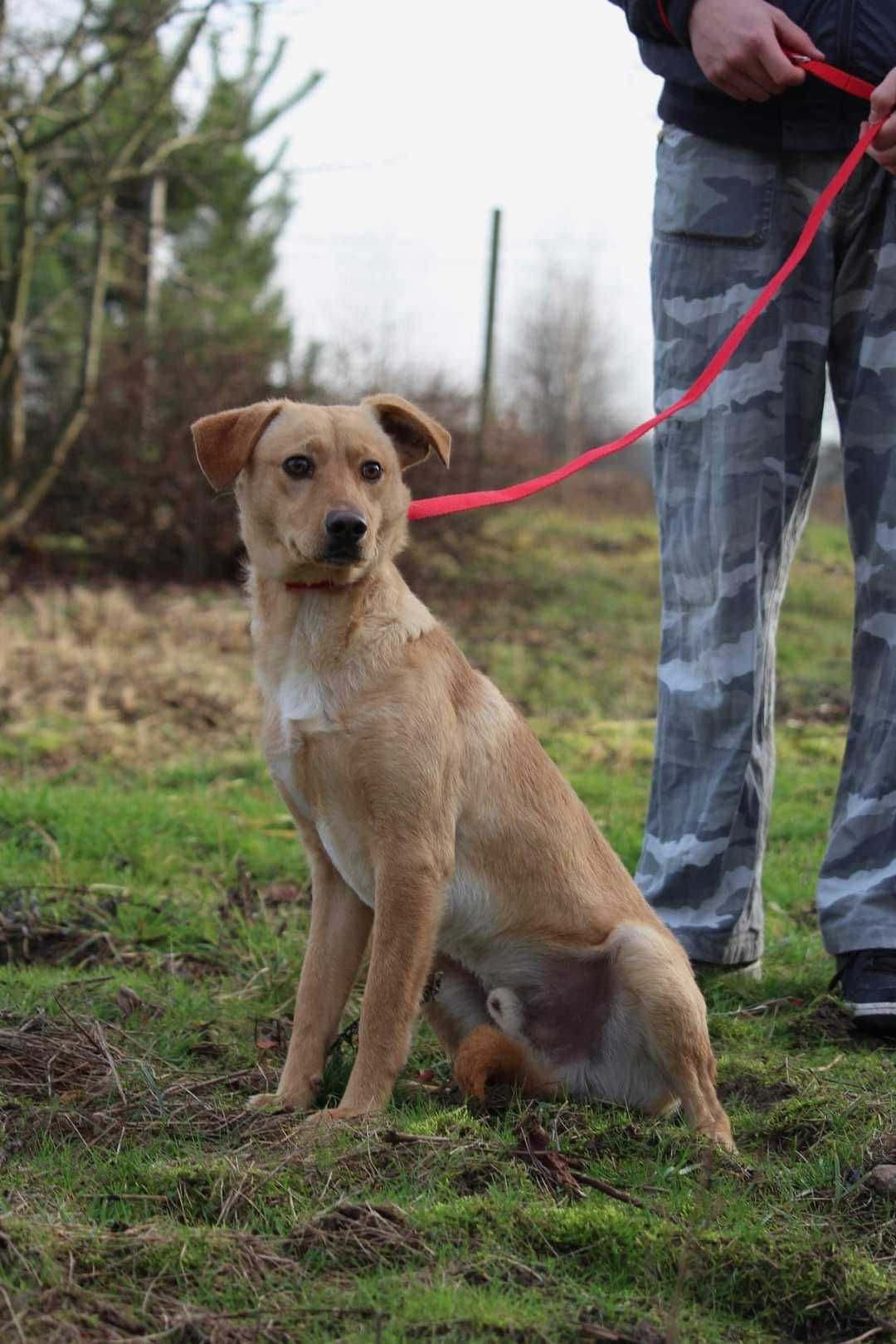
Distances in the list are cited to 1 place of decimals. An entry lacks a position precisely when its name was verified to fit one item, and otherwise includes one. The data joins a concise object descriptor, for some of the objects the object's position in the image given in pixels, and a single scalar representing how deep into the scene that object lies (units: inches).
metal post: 518.9
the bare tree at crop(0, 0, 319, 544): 413.1
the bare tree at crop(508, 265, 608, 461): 695.1
